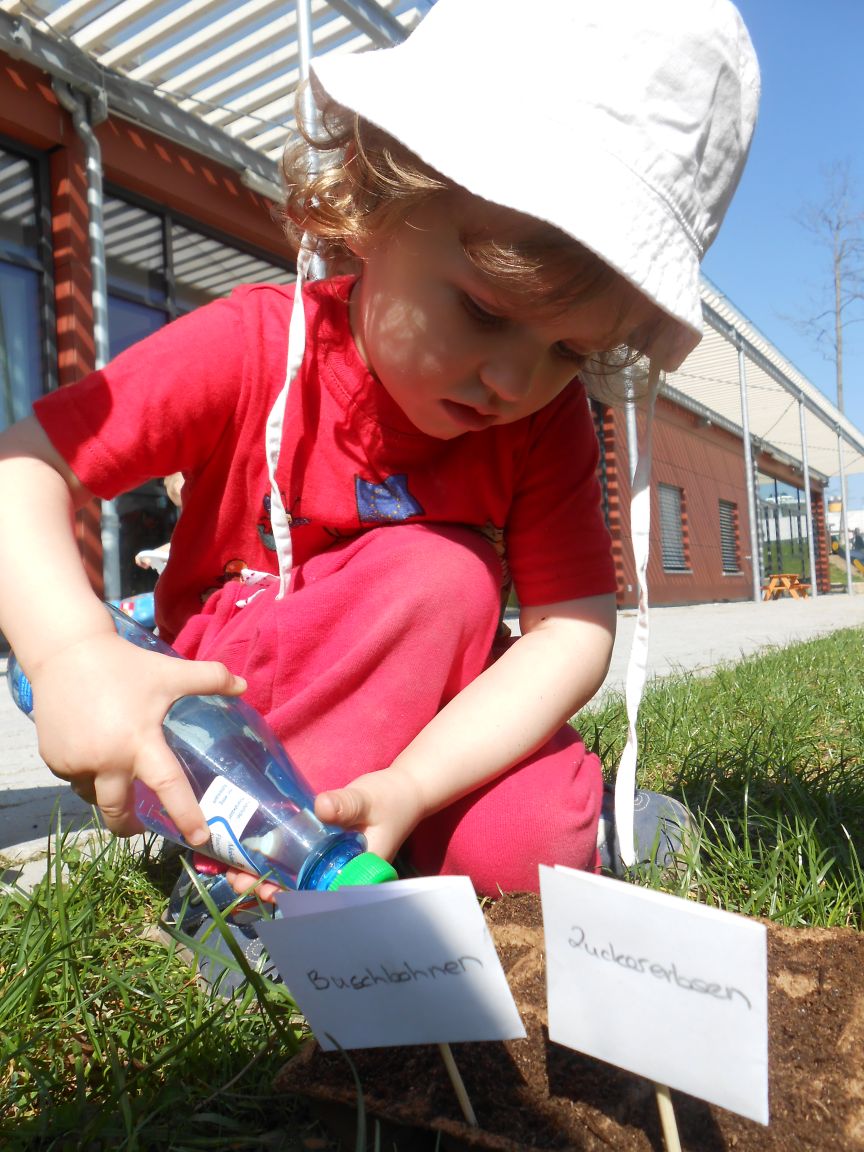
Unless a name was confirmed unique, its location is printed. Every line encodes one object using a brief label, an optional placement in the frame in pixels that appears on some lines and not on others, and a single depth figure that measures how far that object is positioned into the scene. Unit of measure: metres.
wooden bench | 20.09
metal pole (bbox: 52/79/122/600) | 5.62
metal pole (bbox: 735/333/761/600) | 13.66
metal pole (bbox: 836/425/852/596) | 20.28
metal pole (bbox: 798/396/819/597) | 17.89
